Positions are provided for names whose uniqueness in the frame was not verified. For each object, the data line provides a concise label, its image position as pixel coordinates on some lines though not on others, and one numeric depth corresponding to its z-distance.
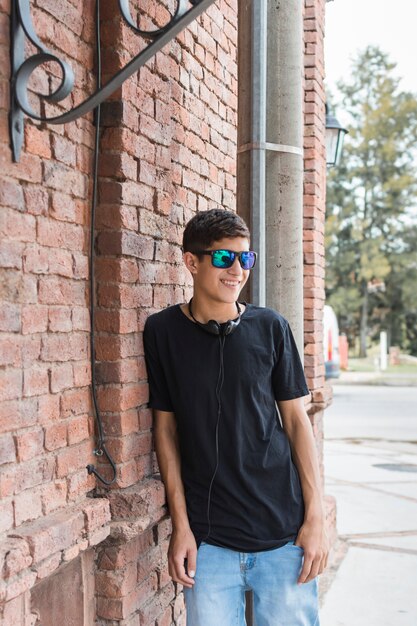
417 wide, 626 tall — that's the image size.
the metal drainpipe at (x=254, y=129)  3.89
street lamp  7.82
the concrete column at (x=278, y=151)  3.95
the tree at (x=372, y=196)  38.38
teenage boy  2.87
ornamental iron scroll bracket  2.31
